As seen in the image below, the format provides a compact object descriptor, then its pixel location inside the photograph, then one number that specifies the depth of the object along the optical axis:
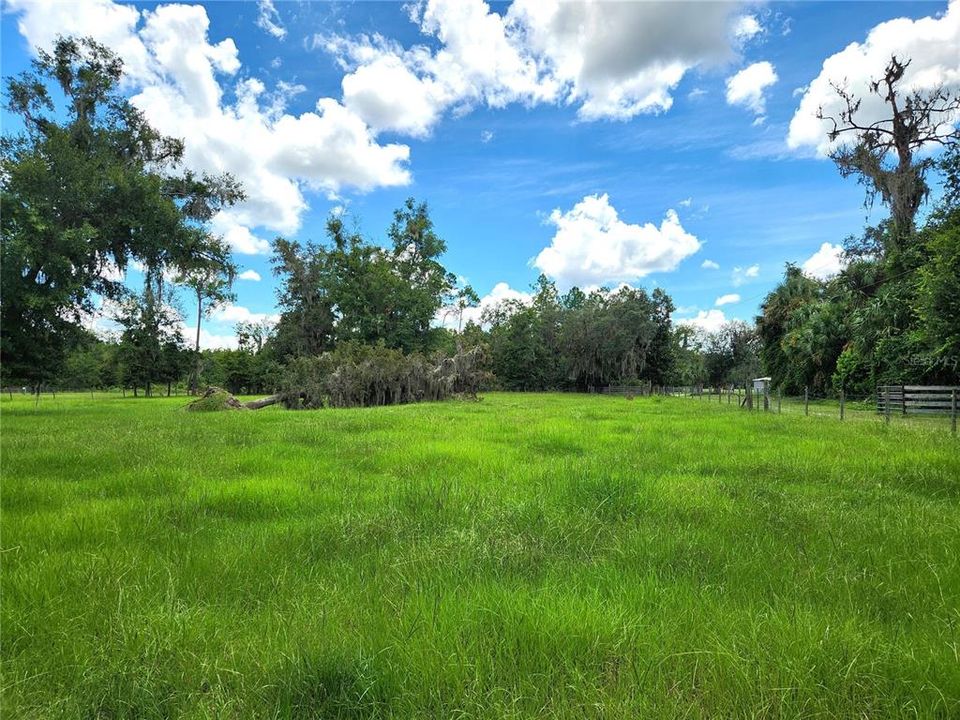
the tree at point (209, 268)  22.59
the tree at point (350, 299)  50.47
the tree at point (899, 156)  28.08
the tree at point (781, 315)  45.12
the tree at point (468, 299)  63.81
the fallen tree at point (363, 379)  28.14
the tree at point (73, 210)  17.03
